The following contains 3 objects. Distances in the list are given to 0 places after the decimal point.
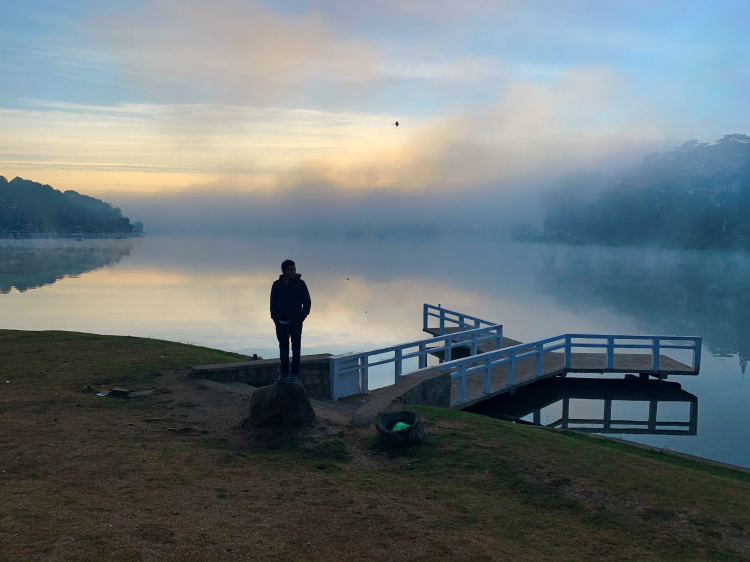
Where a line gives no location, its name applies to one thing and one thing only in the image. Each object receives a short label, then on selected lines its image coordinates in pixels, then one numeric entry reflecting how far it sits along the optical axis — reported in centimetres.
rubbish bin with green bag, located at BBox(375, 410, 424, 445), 777
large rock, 819
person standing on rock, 896
